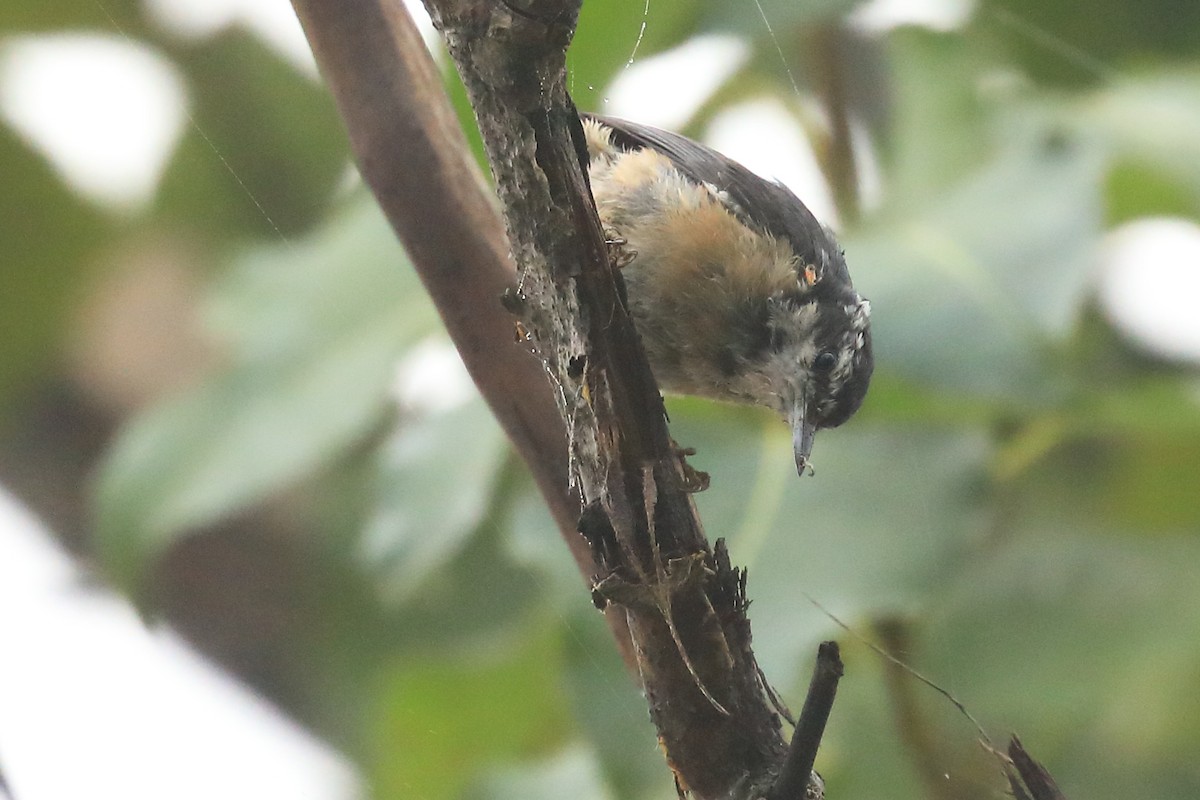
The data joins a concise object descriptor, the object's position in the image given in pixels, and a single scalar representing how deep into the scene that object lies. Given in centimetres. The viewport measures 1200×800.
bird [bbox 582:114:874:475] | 368
